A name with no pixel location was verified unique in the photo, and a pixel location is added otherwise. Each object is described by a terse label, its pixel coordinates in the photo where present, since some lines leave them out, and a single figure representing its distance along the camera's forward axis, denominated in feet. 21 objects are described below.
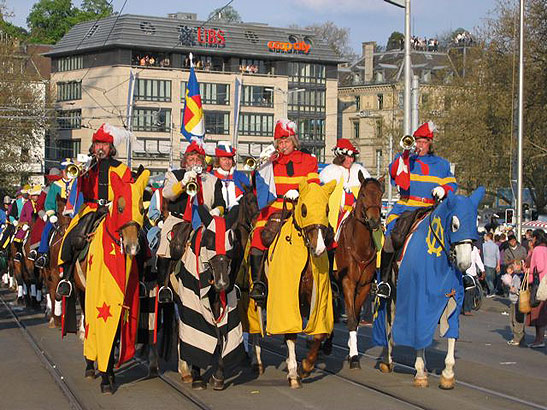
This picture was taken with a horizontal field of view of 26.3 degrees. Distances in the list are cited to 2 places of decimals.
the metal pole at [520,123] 111.96
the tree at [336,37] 429.38
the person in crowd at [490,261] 102.32
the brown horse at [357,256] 45.70
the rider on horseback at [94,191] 43.73
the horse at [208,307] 40.57
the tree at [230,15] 440.04
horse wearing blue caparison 40.55
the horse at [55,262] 59.93
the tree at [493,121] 172.55
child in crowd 60.75
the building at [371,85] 356.38
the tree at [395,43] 401.68
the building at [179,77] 326.24
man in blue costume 44.88
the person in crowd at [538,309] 60.75
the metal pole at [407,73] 91.35
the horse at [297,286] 41.01
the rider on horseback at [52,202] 61.70
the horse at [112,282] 39.99
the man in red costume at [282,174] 44.37
